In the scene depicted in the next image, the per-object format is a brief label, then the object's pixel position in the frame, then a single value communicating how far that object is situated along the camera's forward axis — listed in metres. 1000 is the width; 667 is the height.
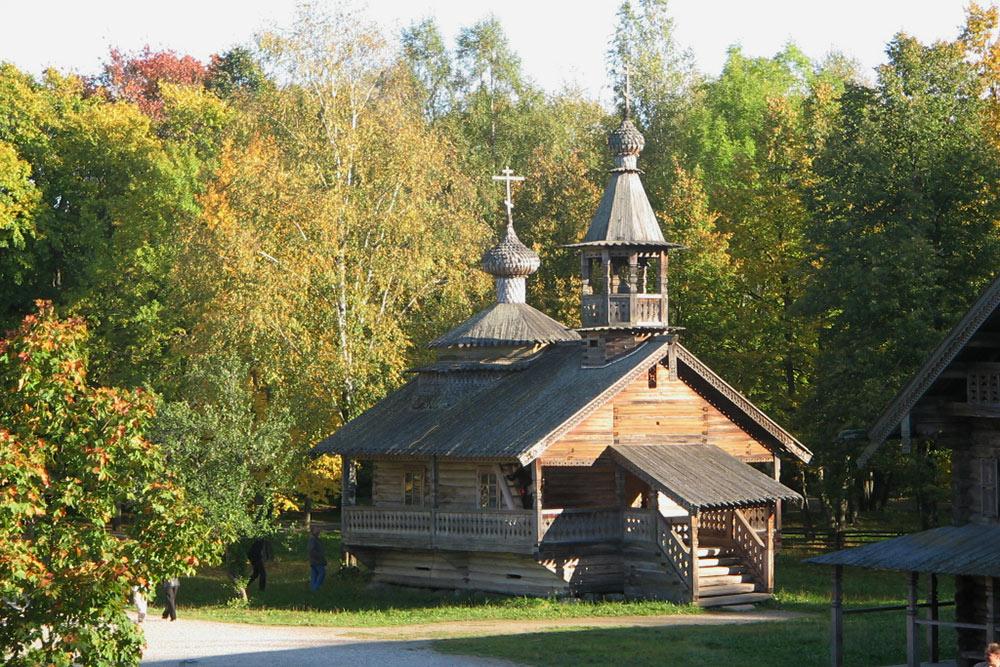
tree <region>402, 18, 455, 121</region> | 83.25
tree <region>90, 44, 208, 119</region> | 87.50
